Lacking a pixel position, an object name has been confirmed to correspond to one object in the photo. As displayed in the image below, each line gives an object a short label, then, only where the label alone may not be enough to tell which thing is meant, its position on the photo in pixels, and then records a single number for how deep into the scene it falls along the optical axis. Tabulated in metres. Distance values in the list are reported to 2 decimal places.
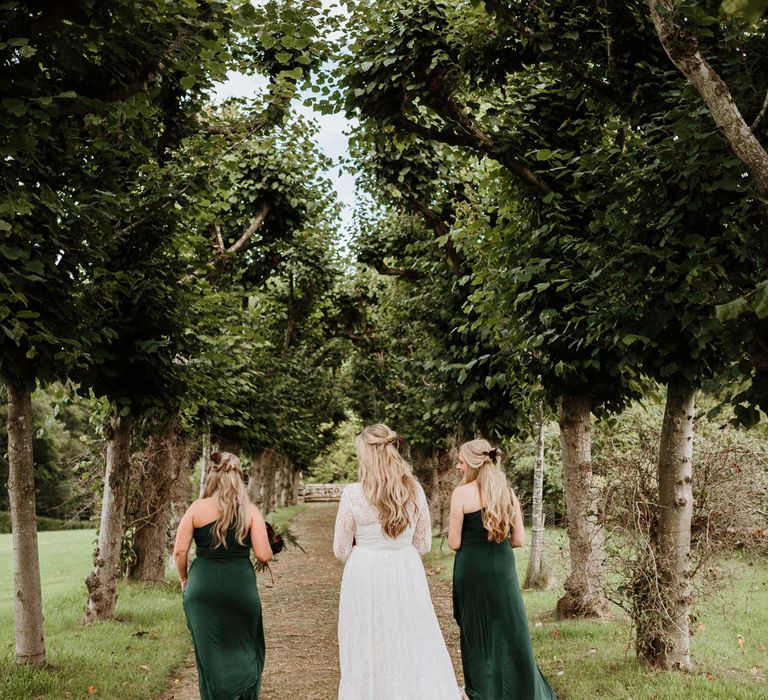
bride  5.55
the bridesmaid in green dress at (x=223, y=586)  5.68
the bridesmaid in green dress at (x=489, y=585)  6.16
